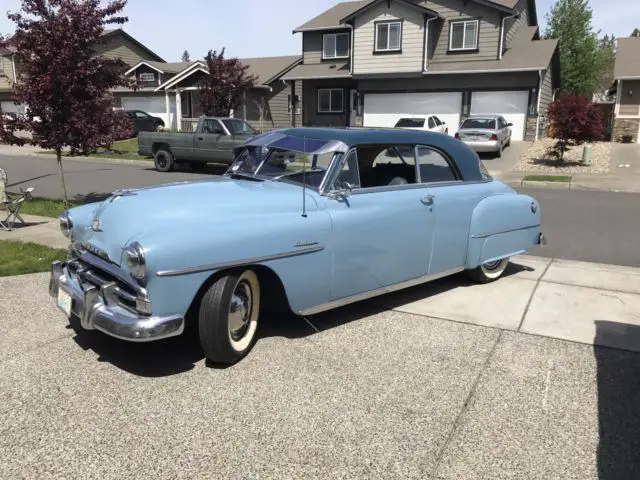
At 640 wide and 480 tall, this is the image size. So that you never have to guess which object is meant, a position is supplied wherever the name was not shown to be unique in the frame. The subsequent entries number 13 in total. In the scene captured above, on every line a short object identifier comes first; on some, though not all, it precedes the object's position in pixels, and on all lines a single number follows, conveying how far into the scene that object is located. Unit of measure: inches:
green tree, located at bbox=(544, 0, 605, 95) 1781.5
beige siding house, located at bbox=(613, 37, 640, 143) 1050.7
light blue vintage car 140.5
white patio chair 326.6
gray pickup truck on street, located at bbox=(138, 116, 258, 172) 671.8
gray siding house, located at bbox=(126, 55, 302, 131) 1273.4
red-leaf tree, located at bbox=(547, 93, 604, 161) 687.7
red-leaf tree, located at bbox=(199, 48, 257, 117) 908.0
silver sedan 789.2
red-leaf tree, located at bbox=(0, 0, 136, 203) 366.9
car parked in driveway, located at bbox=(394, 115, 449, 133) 889.5
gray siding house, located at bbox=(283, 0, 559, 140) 986.1
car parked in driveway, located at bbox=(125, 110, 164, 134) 1254.3
